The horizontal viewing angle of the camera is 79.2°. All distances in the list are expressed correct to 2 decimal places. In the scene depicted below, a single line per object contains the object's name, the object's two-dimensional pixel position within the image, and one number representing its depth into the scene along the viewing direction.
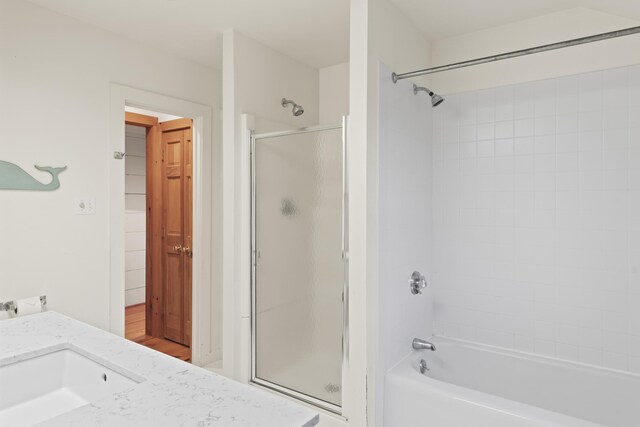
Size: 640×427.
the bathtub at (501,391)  1.74
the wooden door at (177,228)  3.57
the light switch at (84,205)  2.33
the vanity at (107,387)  0.89
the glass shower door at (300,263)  2.28
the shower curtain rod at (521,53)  1.51
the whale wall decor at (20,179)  2.02
